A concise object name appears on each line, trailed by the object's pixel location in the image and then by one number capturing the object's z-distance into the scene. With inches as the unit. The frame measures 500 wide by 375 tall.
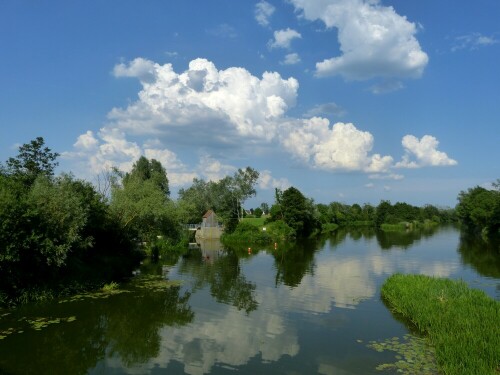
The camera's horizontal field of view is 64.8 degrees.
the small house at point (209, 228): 3275.1
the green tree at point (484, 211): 3193.9
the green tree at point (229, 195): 3799.2
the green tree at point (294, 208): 3289.9
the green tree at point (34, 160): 1608.0
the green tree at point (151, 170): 3119.8
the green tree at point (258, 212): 5671.3
